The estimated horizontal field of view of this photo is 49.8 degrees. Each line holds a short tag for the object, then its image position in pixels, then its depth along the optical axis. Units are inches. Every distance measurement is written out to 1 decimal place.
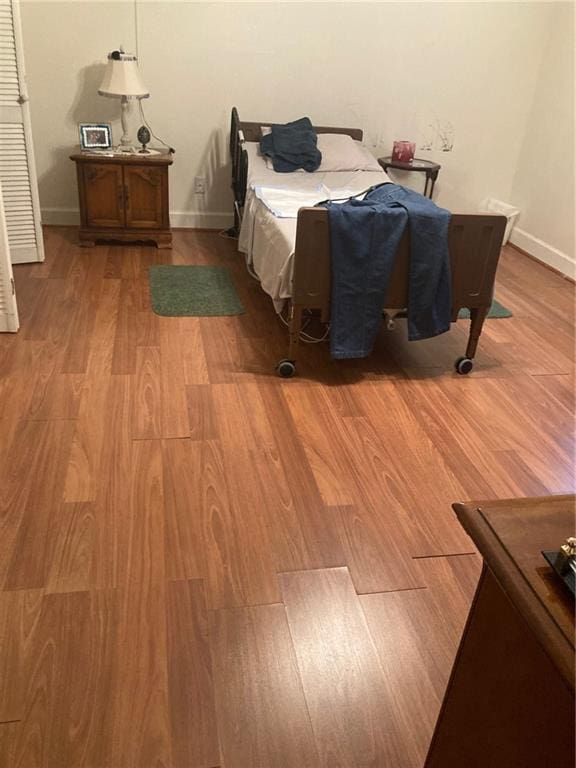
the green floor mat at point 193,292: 128.0
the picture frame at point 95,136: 150.9
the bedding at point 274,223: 105.7
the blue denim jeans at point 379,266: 96.6
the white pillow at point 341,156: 153.9
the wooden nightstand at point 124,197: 147.9
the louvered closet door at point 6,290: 103.5
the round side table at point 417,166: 166.6
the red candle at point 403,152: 167.8
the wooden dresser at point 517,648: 25.6
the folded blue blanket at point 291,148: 148.9
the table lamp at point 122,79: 140.8
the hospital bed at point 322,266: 97.3
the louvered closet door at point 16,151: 120.3
